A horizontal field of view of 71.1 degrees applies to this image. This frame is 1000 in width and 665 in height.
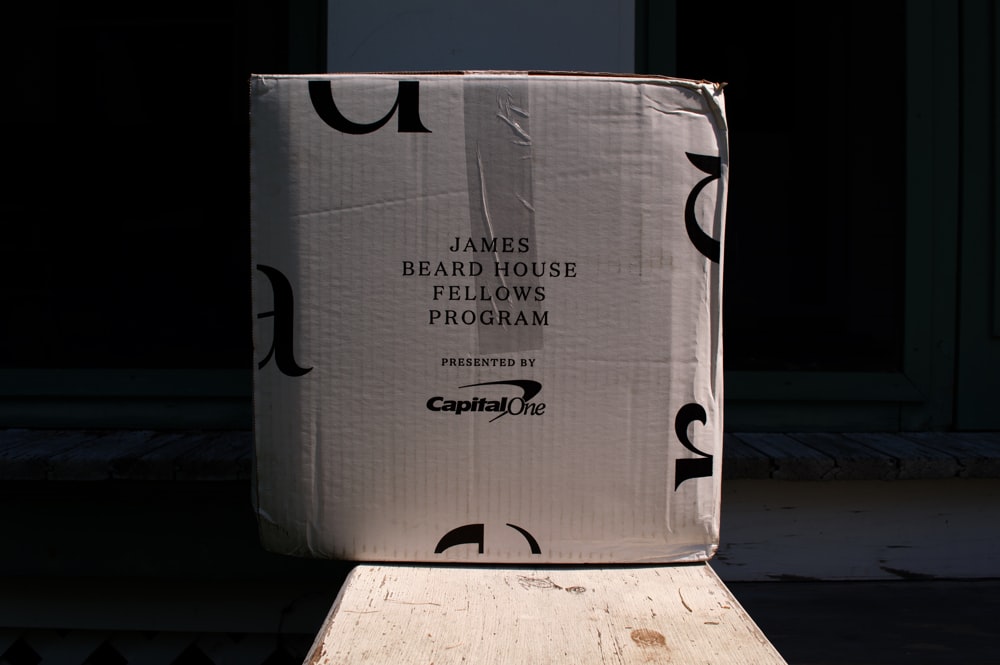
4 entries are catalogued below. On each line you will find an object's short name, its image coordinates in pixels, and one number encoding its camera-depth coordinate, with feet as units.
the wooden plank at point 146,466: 4.46
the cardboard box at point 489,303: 2.89
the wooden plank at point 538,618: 2.41
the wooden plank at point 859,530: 5.05
